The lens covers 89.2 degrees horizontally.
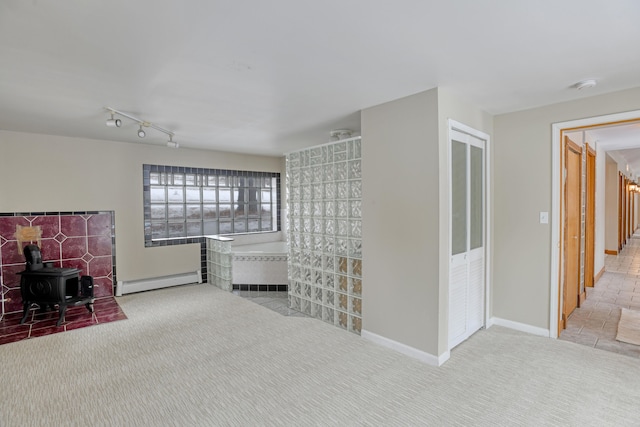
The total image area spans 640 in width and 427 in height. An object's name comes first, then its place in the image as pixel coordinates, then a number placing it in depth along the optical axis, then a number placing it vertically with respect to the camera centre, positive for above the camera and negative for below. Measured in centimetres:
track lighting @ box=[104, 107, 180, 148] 322 +99
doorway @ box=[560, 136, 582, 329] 340 -23
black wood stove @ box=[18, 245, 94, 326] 378 -87
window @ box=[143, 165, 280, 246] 530 +15
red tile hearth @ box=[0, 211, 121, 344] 384 -61
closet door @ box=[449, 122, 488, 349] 296 -25
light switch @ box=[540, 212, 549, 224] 320 -11
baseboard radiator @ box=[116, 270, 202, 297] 493 -115
